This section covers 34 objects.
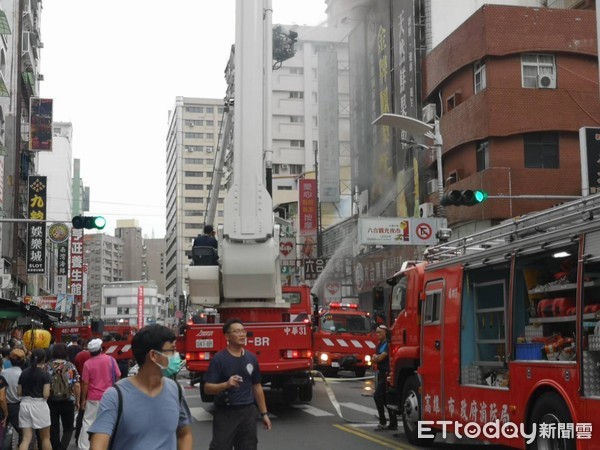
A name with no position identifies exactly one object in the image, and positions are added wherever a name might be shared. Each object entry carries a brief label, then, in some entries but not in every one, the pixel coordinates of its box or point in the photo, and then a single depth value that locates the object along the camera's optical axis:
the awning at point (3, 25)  37.80
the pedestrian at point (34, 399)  10.12
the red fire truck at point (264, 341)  14.77
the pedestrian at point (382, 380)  13.64
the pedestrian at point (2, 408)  9.38
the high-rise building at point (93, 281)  193.25
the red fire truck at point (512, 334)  7.89
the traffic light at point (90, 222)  21.42
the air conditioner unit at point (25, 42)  56.41
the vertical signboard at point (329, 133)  57.62
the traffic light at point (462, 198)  19.34
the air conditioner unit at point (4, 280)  36.03
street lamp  23.30
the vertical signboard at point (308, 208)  53.19
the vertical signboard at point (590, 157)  24.16
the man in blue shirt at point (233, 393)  7.67
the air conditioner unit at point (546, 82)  32.22
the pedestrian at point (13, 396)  10.55
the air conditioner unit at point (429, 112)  35.44
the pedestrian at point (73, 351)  15.28
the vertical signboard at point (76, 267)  73.88
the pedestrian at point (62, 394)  10.96
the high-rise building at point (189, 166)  141.38
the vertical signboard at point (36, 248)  48.94
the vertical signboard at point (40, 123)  53.34
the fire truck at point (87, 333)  22.22
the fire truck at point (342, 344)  25.52
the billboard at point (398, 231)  27.06
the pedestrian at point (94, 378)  10.84
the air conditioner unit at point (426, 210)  32.78
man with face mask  4.32
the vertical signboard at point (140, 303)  104.69
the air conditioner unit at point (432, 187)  35.56
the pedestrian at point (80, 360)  13.02
